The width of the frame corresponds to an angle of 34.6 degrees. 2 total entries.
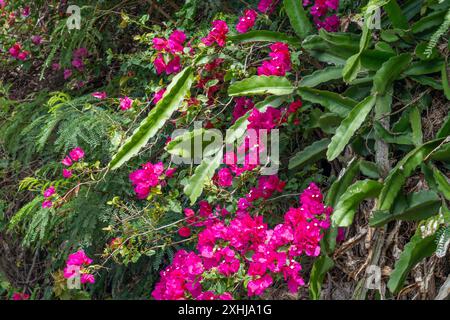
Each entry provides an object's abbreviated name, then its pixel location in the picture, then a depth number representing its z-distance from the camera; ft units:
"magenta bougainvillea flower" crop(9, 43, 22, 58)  11.00
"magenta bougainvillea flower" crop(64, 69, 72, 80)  10.86
